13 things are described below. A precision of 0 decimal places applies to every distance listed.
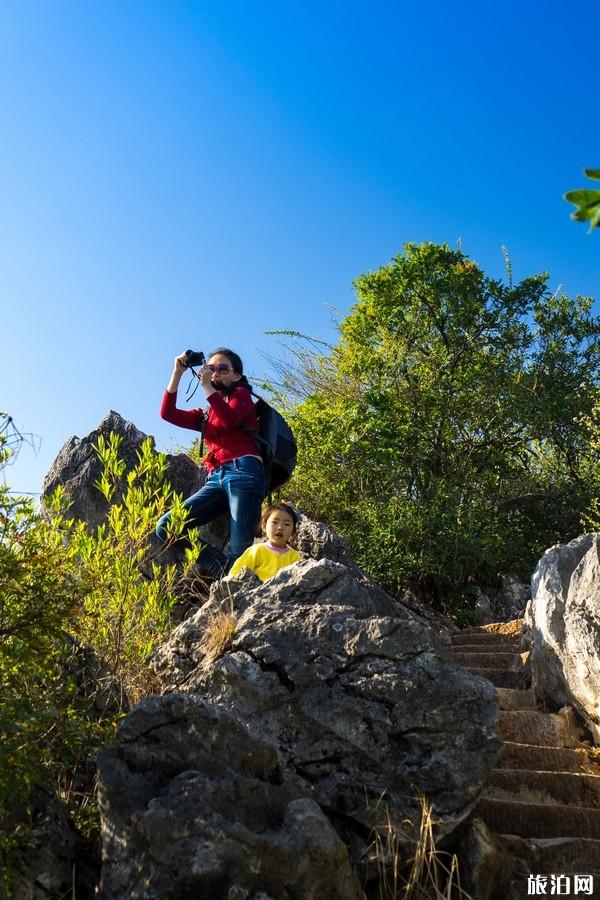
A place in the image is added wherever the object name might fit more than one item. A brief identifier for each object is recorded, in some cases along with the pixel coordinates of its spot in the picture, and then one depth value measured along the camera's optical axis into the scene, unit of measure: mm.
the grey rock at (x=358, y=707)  4695
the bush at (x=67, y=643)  3947
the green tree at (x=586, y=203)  2100
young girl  6730
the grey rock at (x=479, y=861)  4590
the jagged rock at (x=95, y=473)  10016
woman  7363
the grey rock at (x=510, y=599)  12766
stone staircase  5180
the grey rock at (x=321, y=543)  10078
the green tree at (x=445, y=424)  13109
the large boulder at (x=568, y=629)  7180
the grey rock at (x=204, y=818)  3557
